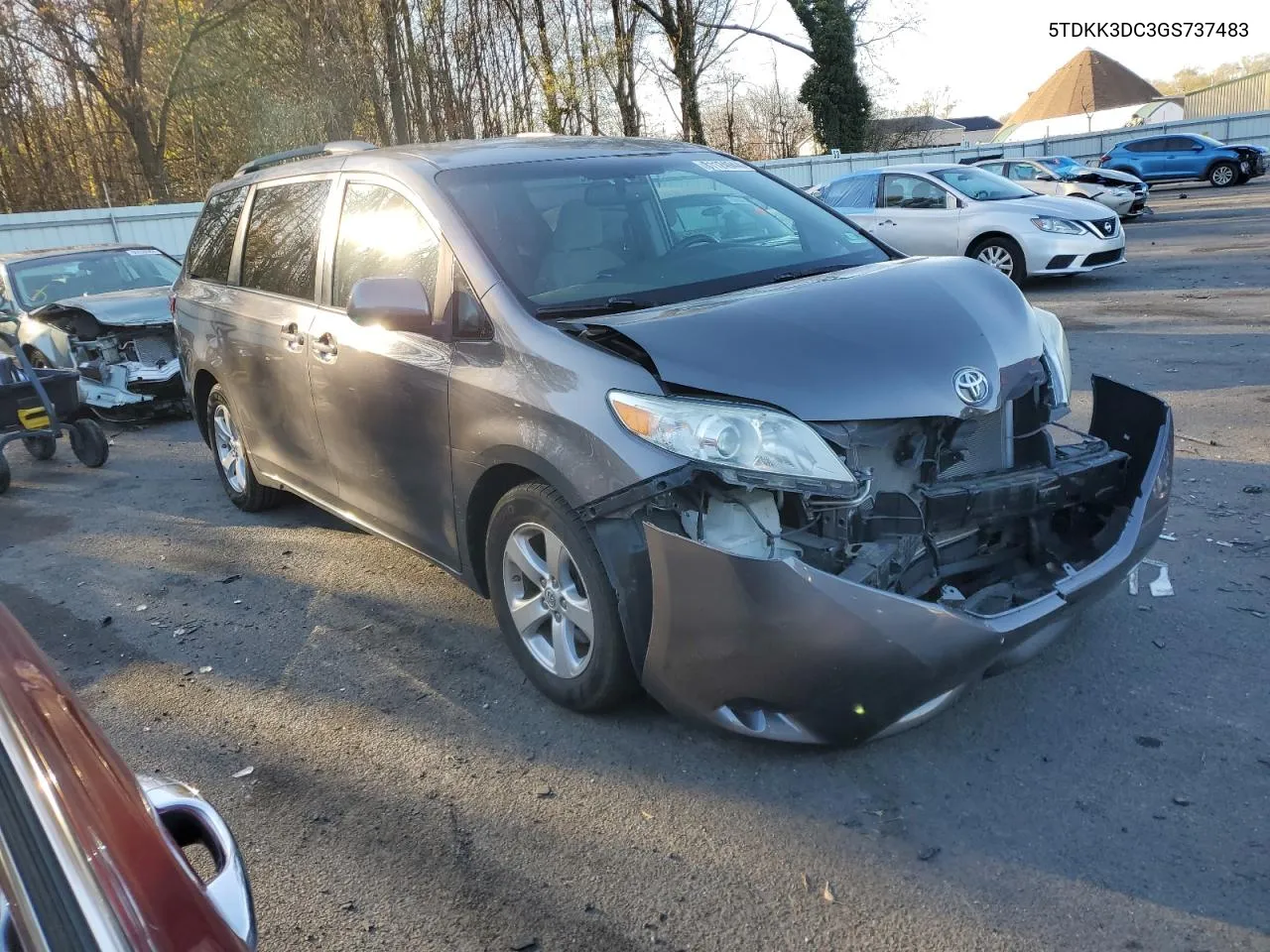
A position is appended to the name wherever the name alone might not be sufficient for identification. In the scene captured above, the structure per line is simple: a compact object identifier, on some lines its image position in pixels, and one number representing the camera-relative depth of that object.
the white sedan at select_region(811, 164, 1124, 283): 11.96
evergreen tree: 31.97
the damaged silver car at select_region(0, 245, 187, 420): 8.85
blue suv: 27.50
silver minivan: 2.66
